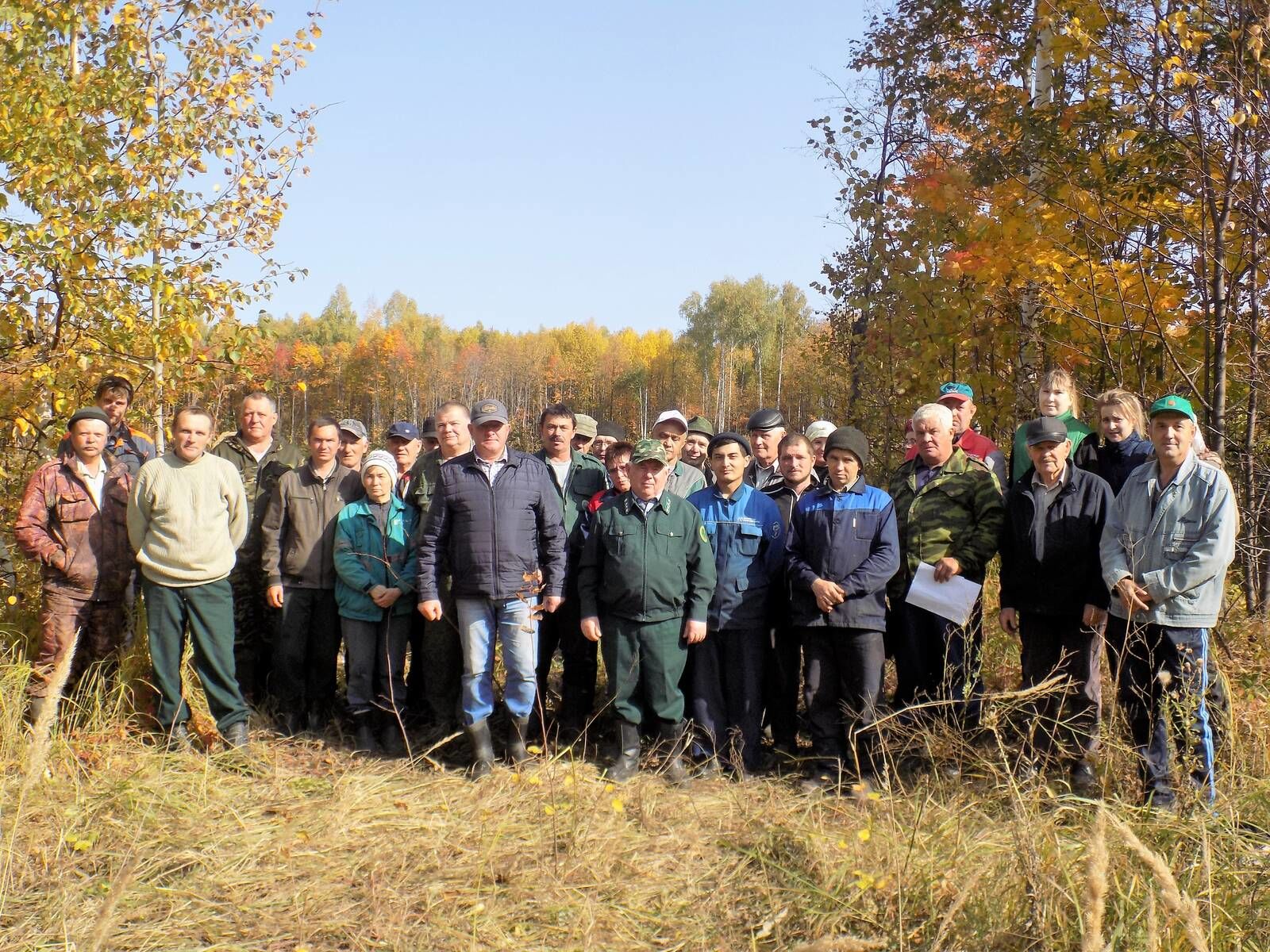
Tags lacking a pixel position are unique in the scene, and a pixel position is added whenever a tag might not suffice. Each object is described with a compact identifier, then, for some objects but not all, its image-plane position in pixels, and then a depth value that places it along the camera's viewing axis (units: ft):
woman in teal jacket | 18.79
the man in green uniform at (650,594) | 17.20
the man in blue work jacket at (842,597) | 16.66
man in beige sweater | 17.65
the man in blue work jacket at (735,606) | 17.67
